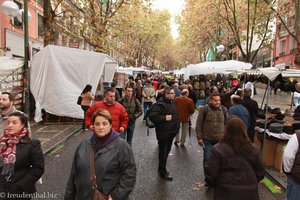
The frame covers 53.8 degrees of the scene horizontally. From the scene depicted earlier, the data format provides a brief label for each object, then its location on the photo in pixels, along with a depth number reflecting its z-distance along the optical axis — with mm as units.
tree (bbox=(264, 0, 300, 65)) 11523
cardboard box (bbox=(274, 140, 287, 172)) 6484
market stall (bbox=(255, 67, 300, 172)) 6523
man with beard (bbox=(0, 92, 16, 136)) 4086
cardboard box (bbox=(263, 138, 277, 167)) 6770
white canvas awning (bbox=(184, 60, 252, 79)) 12529
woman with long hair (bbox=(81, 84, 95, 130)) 9898
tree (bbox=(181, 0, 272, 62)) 19462
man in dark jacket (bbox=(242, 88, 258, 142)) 6836
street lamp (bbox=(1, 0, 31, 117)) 9328
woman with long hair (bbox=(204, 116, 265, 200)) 3068
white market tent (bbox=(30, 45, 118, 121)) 11414
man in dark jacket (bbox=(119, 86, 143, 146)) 6720
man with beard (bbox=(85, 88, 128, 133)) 5520
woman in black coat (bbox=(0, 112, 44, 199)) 3115
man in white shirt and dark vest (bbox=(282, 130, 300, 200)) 3305
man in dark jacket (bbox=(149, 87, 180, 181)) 5555
